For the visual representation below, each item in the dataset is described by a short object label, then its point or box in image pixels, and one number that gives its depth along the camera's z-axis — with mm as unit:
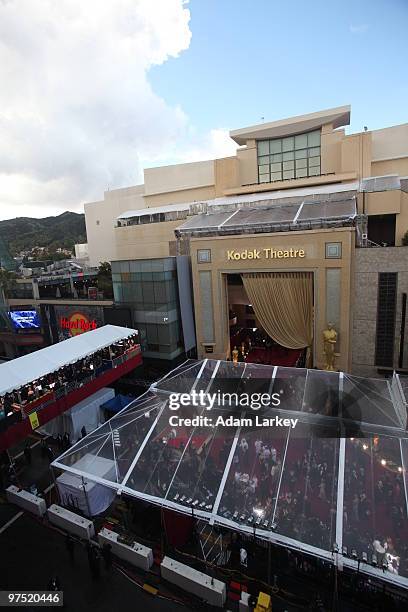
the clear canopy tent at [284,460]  10141
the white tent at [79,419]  20422
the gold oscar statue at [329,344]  21734
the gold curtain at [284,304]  23656
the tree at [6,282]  36812
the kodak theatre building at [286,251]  21609
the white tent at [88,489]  13547
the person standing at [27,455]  18781
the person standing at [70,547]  12227
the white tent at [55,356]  18000
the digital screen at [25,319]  32344
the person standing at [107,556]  11852
